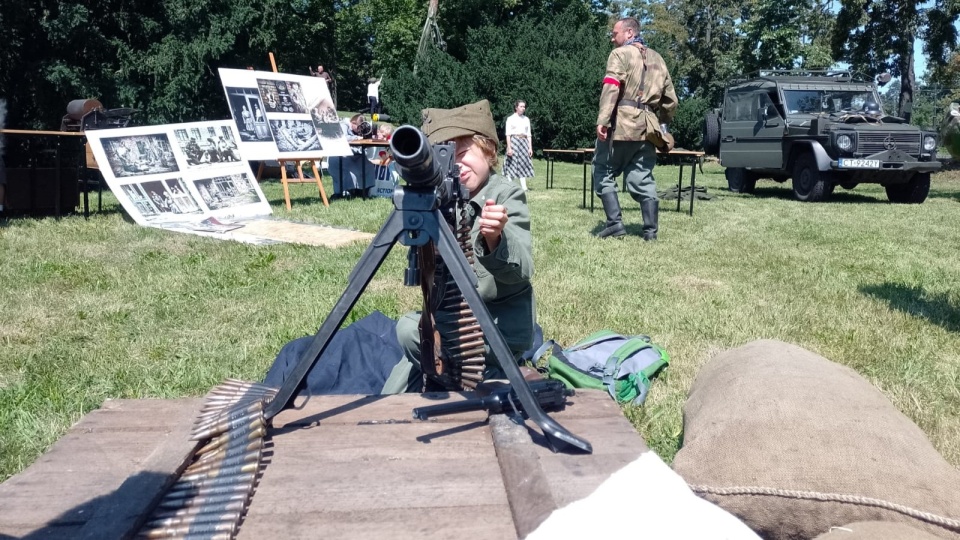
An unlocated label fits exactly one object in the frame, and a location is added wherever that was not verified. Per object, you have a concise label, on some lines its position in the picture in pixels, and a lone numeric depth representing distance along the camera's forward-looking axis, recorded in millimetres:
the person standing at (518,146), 16194
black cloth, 3535
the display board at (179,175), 9539
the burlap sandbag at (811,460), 2051
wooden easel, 10750
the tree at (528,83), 27078
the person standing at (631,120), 8016
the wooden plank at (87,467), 1602
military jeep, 12797
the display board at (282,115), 10984
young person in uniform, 2422
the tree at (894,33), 24359
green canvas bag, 3734
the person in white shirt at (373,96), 25328
